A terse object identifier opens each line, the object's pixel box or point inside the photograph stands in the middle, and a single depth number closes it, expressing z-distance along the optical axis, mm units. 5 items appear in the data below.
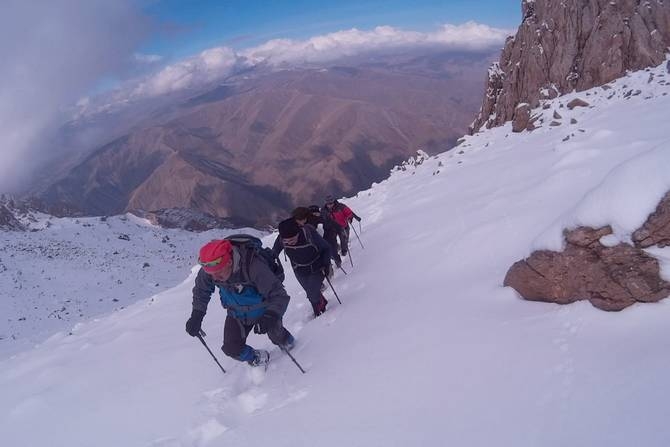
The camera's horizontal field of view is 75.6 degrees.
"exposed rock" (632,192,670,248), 4523
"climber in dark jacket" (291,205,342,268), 8086
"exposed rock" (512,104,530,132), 28203
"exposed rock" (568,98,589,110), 26658
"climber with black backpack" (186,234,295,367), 5586
